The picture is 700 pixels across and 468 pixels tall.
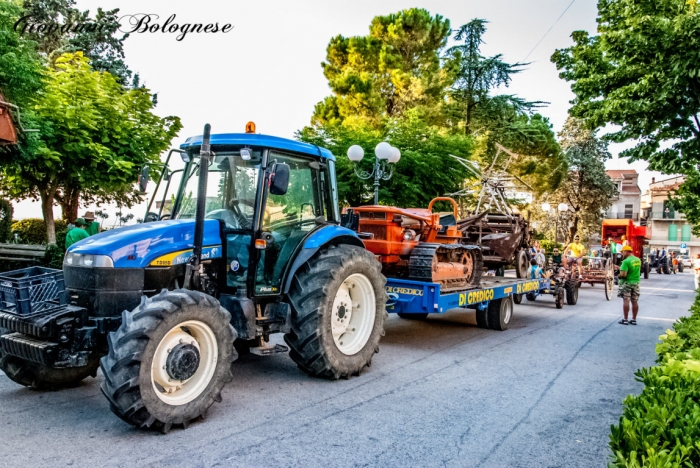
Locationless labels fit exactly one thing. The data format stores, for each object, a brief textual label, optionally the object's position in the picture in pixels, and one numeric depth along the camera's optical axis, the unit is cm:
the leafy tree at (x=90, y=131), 1311
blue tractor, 436
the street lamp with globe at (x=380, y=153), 1358
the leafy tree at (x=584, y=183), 3838
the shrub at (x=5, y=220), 1867
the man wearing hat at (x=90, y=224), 1063
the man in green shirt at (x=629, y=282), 1164
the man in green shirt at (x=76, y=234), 991
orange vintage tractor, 826
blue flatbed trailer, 782
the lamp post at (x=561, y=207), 2248
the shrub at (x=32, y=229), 2136
